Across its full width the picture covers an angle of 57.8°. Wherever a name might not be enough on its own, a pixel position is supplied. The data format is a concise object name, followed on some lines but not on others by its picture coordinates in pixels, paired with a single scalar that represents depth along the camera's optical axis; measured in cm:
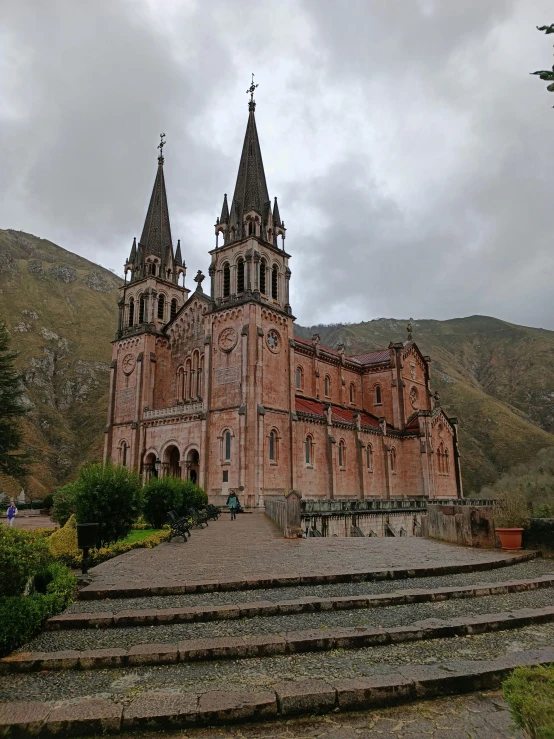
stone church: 3556
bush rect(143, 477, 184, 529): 2117
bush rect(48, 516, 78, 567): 1117
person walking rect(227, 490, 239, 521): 2757
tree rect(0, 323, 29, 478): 3903
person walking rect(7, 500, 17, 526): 2712
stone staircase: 462
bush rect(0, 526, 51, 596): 673
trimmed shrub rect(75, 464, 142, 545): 1388
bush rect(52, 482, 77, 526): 1497
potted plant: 1388
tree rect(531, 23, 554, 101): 394
